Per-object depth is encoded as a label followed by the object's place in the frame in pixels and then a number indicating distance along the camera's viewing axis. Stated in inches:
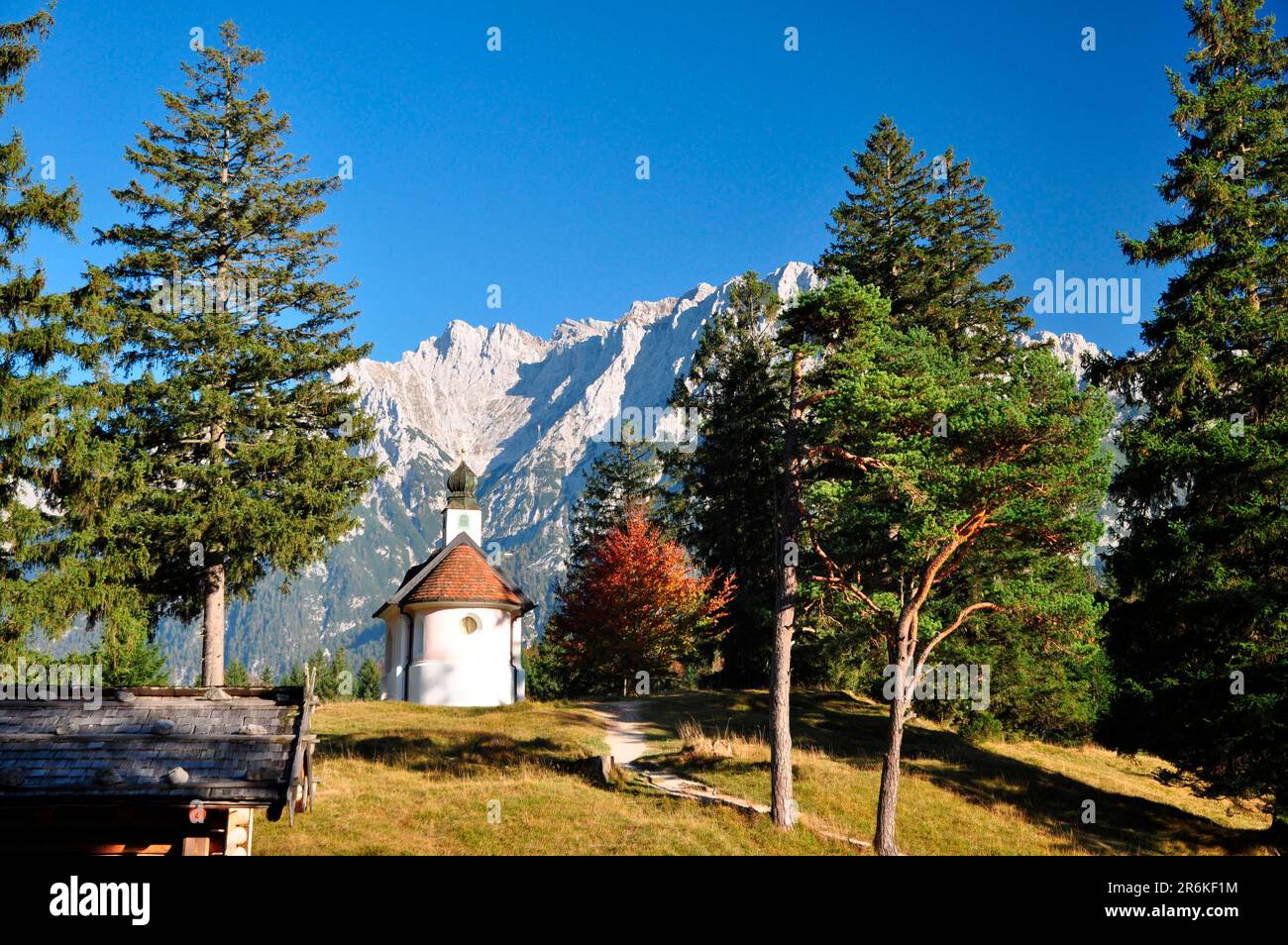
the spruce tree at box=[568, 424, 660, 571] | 2142.0
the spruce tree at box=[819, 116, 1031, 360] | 1346.0
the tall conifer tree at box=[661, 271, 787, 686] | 1491.1
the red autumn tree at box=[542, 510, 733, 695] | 1477.6
